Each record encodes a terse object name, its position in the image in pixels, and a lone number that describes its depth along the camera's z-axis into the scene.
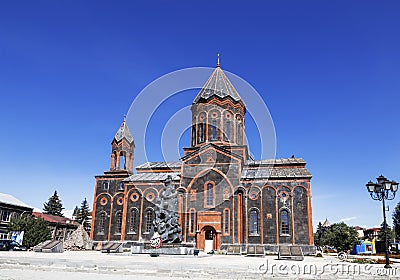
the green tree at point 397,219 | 50.62
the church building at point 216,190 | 29.80
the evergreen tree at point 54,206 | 66.69
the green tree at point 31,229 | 33.69
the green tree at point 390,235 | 67.99
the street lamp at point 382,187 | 14.40
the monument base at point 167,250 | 19.88
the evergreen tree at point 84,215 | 62.88
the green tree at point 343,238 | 35.69
